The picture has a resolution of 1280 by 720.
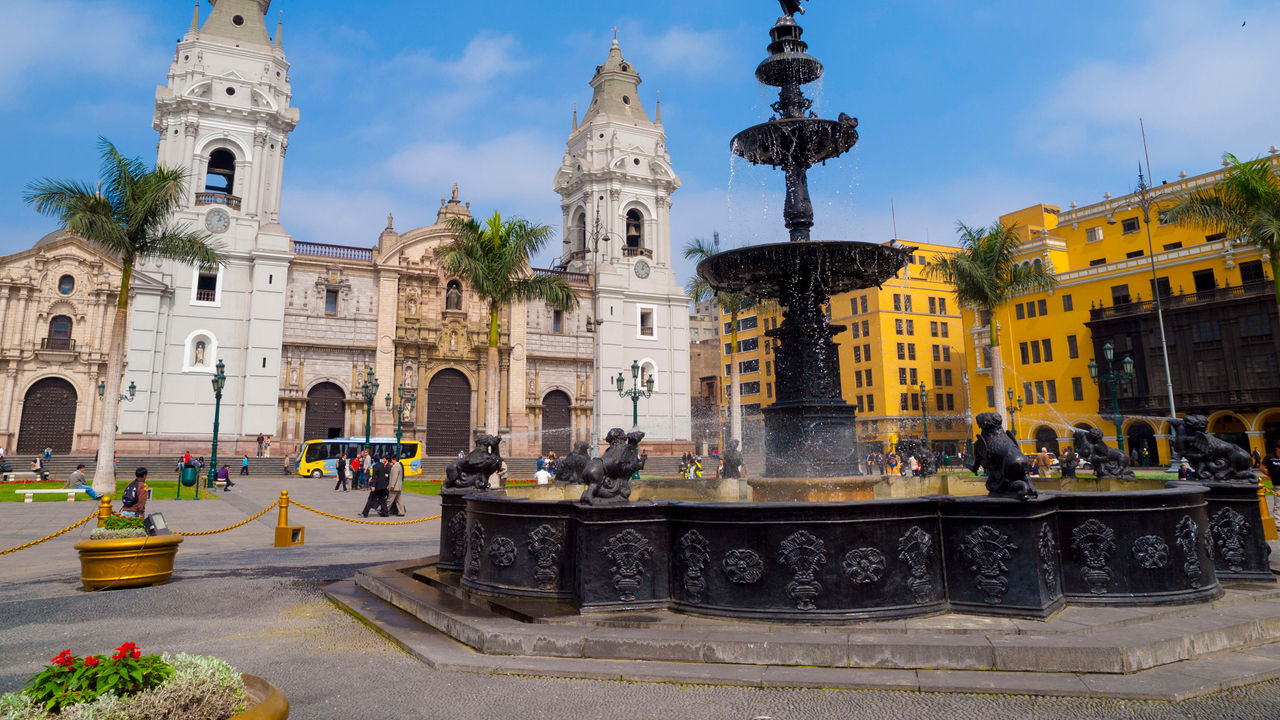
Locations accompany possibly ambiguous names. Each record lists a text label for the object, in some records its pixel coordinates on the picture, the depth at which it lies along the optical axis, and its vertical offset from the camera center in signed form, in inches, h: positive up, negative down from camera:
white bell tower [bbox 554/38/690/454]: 1852.9 +543.8
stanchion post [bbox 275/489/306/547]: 520.9 -51.1
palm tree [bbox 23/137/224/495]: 896.3 +316.5
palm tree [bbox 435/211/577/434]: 1146.0 +330.5
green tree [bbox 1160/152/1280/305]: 805.9 +287.4
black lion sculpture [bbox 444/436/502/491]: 327.6 -3.0
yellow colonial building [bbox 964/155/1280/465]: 1427.2 +269.1
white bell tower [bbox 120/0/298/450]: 1466.5 +465.6
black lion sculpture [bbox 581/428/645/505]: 239.0 -6.2
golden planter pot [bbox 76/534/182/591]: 337.7 -46.1
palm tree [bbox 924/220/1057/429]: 1093.8 +282.4
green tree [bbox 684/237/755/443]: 1379.2 +254.5
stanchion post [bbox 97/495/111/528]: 422.2 -25.6
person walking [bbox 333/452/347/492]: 1200.8 -19.9
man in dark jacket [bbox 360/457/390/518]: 762.4 -28.5
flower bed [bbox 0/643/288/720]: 106.6 -35.1
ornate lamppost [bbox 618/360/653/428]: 1740.9 +172.7
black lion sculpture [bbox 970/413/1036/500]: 220.9 -2.4
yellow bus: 1465.3 +21.7
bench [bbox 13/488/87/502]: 888.9 -34.3
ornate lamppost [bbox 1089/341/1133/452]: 1020.5 +126.7
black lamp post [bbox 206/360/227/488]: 1141.1 +108.0
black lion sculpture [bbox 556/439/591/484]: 336.8 -3.2
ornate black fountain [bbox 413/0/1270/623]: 215.9 -30.1
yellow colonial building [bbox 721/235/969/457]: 2166.6 +298.4
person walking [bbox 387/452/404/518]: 781.6 -26.1
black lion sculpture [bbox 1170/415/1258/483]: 285.1 -2.0
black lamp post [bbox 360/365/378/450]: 1272.4 +132.6
